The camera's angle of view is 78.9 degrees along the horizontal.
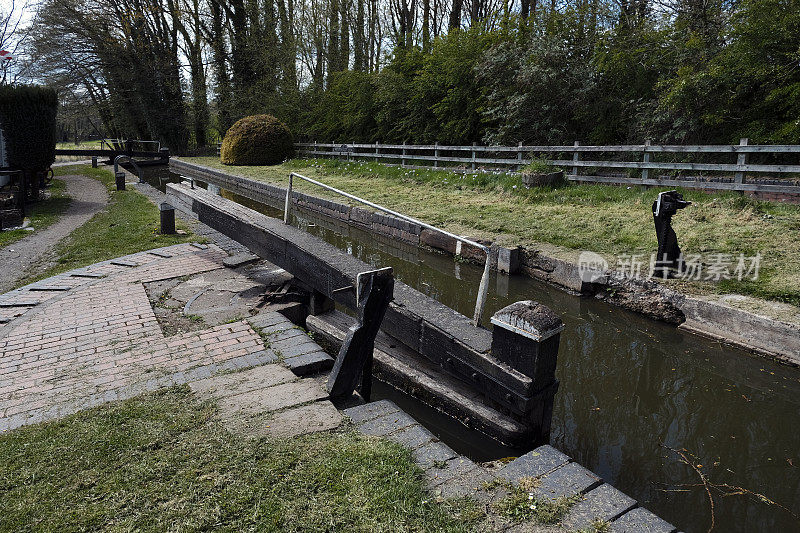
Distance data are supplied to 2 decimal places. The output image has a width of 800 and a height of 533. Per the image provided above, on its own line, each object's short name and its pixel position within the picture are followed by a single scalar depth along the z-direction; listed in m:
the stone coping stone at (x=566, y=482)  2.02
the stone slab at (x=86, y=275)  5.12
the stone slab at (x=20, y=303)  4.30
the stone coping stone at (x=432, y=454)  2.16
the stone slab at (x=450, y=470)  2.05
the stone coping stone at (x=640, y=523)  1.84
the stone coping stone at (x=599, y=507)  1.86
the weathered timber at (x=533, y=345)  2.50
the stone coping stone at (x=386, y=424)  2.40
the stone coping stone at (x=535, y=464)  2.14
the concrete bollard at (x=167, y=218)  7.05
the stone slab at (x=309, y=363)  3.07
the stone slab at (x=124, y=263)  5.51
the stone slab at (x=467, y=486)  1.96
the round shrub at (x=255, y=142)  20.44
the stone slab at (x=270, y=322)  3.72
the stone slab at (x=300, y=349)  3.27
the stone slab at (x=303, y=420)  2.39
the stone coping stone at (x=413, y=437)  2.31
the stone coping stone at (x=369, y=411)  2.53
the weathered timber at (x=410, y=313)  2.71
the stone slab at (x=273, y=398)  2.60
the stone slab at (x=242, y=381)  2.79
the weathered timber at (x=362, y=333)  2.67
